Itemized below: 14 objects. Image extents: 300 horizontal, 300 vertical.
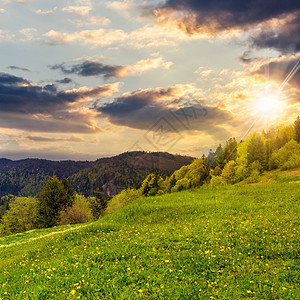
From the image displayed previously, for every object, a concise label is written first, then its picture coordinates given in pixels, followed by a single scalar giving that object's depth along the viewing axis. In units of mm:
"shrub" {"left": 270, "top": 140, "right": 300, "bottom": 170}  63362
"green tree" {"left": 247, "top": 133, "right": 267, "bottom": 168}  69438
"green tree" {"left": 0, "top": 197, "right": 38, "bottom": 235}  69688
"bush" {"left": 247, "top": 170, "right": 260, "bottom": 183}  44669
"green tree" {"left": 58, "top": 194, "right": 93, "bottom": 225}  52856
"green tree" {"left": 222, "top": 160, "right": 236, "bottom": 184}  70031
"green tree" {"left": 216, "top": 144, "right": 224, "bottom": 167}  94288
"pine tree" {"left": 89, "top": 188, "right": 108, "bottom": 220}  80438
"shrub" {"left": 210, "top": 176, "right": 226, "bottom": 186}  66538
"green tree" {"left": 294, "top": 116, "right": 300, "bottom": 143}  78500
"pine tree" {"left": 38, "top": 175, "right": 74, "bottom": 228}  58906
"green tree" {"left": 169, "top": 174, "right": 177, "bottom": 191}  94900
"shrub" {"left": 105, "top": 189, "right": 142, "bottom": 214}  93388
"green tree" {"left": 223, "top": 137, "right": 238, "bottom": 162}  92625
